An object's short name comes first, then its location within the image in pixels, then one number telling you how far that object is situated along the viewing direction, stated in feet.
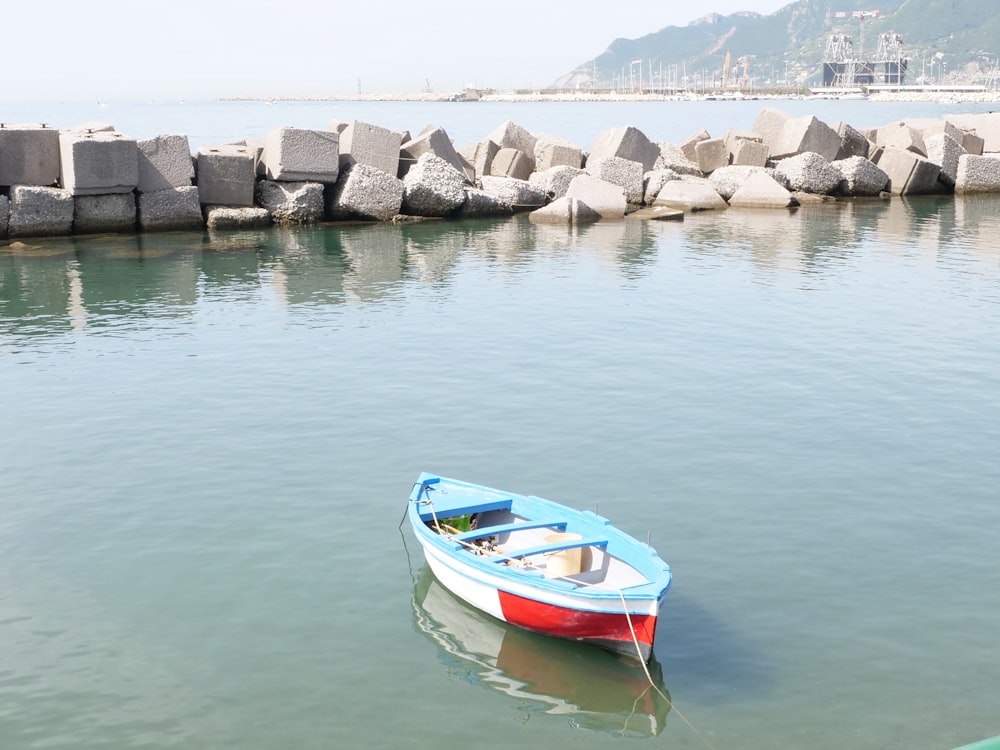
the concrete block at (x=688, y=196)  98.37
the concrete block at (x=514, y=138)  104.17
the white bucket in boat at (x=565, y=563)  25.44
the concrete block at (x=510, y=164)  100.78
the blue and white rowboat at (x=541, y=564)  23.03
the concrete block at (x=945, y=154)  111.96
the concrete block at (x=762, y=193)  99.55
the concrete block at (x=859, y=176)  106.32
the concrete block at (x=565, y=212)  89.04
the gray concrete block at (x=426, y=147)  91.15
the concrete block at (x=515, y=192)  93.40
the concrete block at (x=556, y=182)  95.45
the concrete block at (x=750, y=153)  107.14
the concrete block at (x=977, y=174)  111.04
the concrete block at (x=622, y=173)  96.94
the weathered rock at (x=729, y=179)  102.63
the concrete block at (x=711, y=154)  109.60
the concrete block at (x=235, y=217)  80.79
